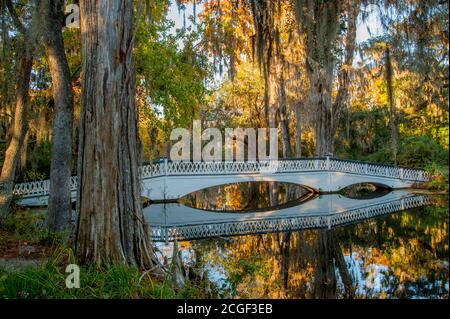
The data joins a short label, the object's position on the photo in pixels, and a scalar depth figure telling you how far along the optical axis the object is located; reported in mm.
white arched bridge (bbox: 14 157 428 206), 17891
